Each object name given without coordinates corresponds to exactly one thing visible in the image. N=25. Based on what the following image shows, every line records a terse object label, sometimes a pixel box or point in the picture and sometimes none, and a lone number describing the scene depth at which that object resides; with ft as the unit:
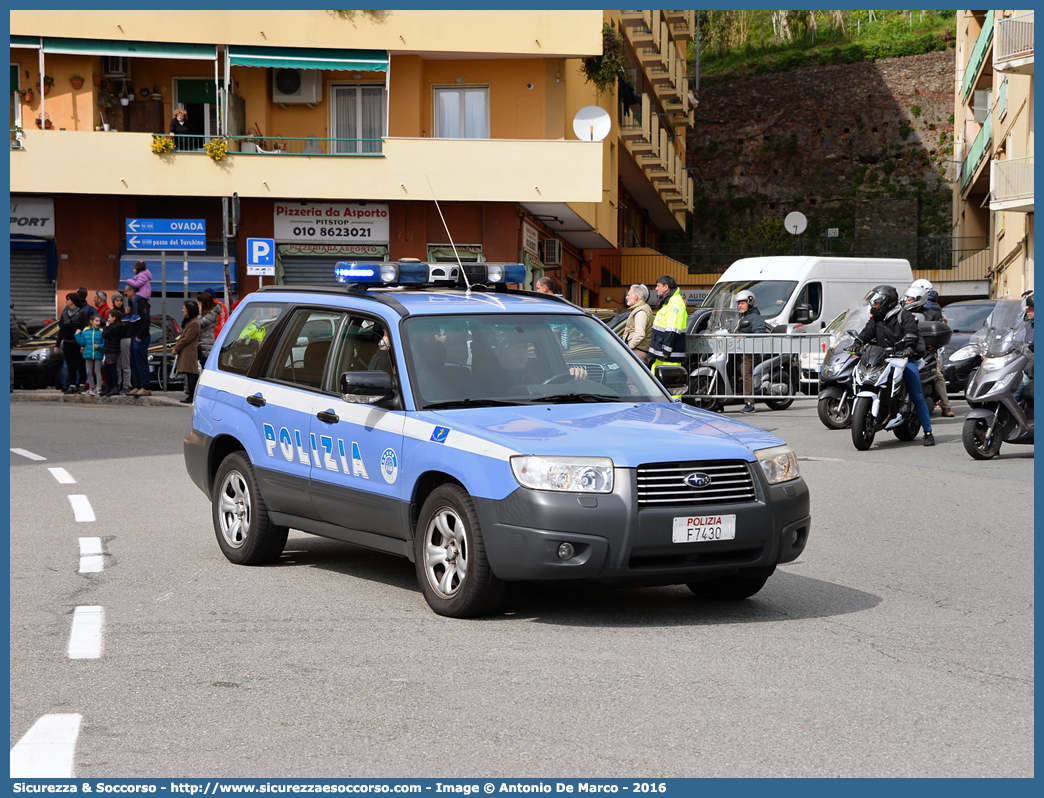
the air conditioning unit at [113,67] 110.01
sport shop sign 107.76
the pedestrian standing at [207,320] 77.05
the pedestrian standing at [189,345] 75.31
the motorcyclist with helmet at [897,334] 50.55
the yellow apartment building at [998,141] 119.34
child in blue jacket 81.20
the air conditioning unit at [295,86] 111.65
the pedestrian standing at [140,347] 79.51
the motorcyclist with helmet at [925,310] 54.03
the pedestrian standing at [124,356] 79.05
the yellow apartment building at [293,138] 104.58
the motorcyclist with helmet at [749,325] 70.59
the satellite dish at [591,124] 107.34
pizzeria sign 108.47
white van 81.25
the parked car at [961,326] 75.54
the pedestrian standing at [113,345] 78.79
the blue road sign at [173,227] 87.35
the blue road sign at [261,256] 80.48
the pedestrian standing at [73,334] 82.17
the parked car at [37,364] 89.10
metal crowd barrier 70.23
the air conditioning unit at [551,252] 120.88
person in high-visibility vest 58.65
